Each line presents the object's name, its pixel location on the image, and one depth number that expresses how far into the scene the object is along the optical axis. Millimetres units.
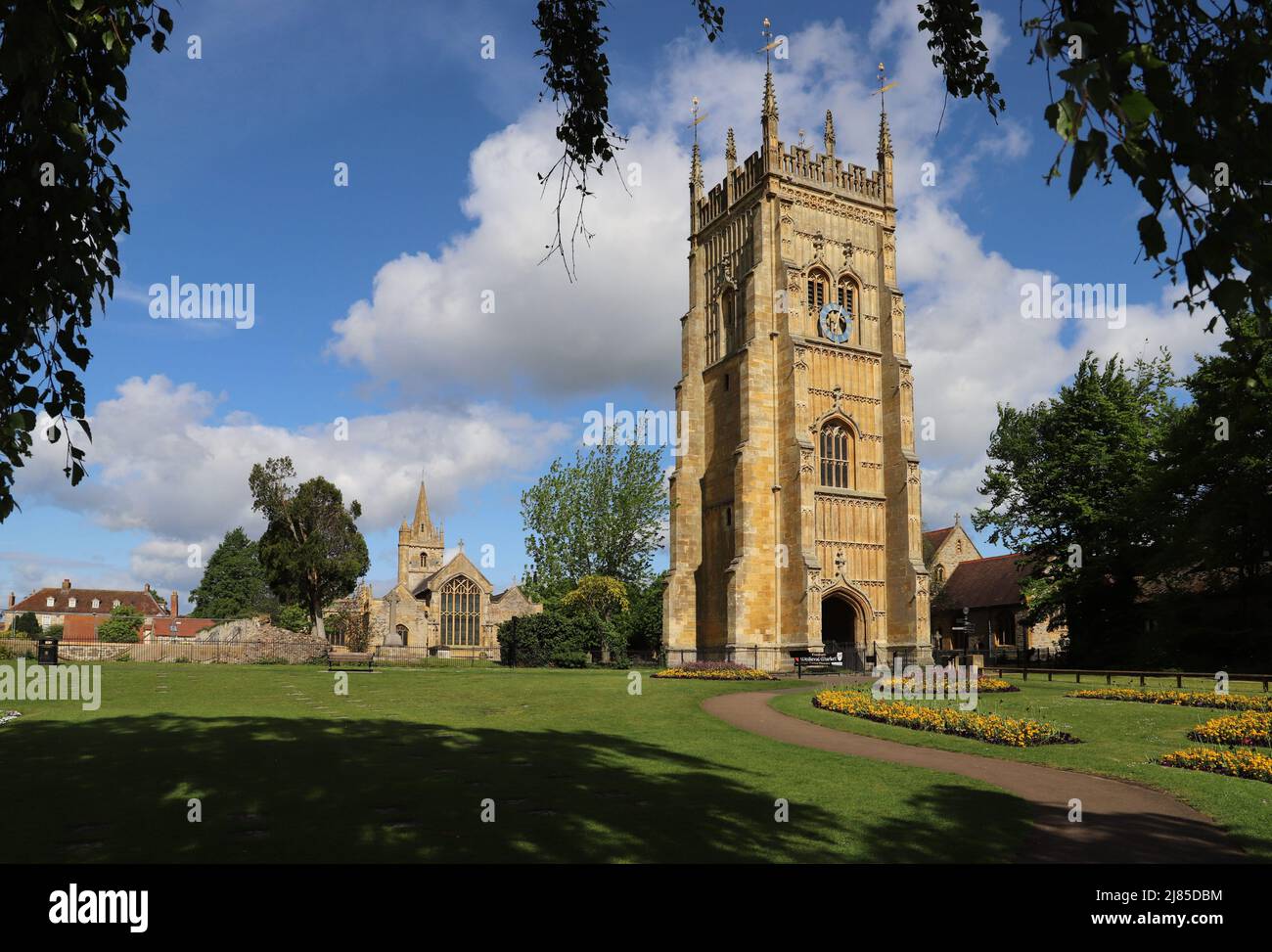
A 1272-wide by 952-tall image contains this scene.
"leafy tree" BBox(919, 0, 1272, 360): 3012
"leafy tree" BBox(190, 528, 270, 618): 103312
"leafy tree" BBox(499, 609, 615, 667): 44375
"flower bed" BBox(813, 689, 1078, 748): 14648
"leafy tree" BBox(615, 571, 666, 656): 51906
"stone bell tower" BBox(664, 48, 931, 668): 42844
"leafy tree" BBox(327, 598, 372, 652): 60469
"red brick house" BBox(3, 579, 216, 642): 90000
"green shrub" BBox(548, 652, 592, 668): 44406
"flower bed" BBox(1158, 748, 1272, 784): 11312
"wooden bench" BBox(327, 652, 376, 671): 43669
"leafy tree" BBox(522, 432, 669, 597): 53531
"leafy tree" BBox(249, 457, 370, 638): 56531
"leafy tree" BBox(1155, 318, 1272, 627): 31844
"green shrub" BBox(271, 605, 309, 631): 59375
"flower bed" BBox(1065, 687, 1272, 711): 19047
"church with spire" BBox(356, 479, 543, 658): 69188
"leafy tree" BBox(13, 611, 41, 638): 67938
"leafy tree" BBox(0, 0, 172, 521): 5000
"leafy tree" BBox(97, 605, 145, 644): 67544
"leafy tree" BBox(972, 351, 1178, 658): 40312
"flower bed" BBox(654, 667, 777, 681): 32438
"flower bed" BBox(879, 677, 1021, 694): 22764
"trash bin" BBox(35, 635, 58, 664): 31162
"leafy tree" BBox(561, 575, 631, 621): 48625
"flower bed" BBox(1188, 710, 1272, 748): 13883
